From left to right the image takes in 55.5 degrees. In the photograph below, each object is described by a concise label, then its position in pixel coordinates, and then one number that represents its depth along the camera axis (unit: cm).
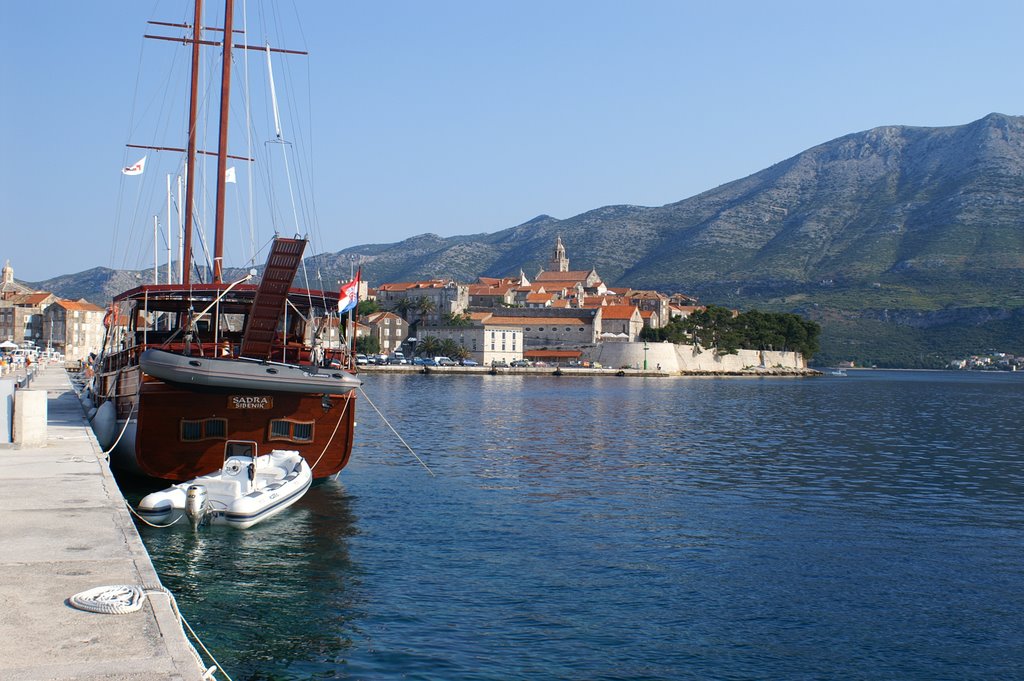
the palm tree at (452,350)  14100
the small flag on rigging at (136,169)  3759
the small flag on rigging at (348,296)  2166
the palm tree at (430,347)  14262
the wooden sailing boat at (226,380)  2000
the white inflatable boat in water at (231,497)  1719
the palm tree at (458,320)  14600
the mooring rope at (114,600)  834
